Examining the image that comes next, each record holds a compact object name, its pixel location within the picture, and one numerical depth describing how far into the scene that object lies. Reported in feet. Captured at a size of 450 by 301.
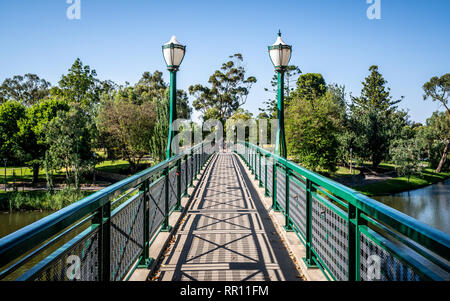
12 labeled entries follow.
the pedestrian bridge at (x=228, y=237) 5.38
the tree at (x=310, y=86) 184.34
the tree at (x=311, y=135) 111.04
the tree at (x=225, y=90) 195.83
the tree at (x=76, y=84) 181.67
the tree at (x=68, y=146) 88.94
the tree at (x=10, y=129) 93.83
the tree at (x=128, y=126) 107.96
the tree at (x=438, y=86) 179.93
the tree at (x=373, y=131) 130.47
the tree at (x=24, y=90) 209.18
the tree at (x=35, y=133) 93.71
